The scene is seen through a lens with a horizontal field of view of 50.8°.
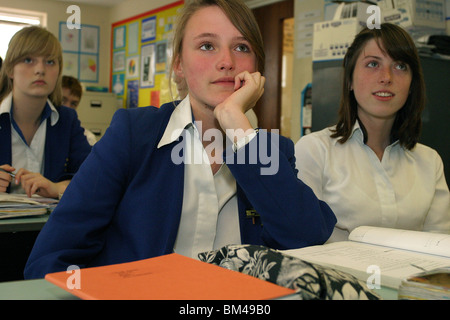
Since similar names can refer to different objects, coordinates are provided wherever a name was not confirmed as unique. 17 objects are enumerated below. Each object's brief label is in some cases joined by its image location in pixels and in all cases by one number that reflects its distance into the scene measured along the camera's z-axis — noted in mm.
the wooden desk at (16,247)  1513
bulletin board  6102
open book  770
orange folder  529
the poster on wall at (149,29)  6263
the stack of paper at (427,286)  590
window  6324
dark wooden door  4430
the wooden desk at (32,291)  615
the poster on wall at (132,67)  6629
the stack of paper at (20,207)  1521
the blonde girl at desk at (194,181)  989
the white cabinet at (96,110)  6590
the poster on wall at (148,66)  6316
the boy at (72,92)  4059
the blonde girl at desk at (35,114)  2137
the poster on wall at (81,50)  6926
